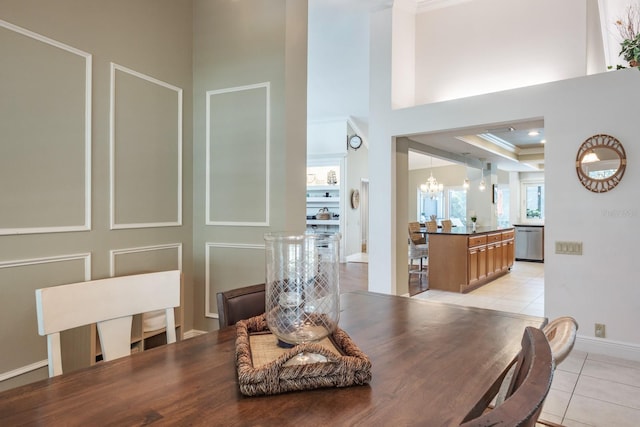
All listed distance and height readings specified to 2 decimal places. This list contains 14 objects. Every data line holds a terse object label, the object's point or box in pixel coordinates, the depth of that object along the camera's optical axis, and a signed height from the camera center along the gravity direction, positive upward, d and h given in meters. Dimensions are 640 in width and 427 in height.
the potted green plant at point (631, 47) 3.04 +1.39
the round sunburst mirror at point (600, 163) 3.21 +0.45
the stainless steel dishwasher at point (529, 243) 9.07 -0.74
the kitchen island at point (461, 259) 5.77 -0.75
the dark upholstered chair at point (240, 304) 1.47 -0.38
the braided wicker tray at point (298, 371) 0.87 -0.39
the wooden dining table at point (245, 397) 0.78 -0.43
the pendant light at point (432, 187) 9.66 +0.68
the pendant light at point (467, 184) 8.49 +0.66
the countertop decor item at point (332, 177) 9.67 +0.94
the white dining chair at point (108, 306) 1.25 -0.35
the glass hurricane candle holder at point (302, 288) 1.05 -0.22
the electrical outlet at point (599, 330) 3.29 -1.05
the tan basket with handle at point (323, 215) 9.56 -0.06
